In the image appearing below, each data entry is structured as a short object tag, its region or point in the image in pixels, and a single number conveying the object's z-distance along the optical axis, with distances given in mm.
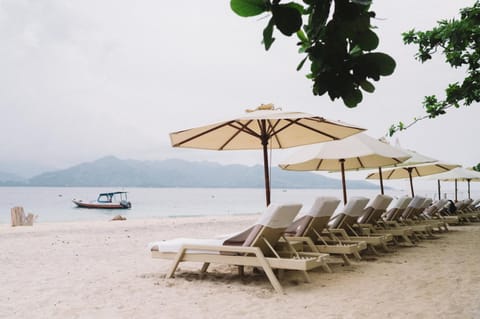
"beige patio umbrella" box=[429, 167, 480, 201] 15383
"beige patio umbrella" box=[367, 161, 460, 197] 14273
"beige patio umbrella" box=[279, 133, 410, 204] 7752
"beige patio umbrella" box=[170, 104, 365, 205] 5992
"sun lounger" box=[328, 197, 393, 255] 6492
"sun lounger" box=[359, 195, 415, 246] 7578
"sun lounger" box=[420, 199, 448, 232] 10359
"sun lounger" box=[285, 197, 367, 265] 5672
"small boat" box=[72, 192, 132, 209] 44062
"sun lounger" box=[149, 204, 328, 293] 4594
